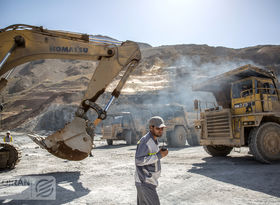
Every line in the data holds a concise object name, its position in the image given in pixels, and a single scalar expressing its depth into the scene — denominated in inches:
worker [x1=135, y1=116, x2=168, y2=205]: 99.6
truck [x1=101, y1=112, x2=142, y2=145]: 681.0
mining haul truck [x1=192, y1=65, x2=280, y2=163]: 297.9
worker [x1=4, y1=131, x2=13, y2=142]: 525.1
